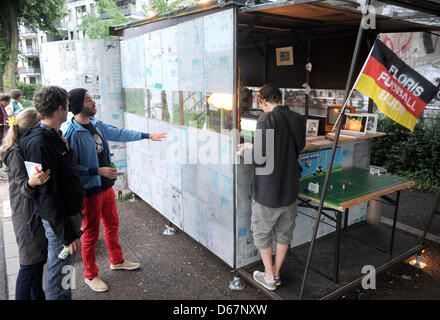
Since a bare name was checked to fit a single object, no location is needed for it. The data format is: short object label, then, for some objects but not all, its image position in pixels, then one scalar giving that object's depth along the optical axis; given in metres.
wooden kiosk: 3.47
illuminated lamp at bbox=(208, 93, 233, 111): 3.46
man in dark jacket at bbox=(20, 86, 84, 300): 2.51
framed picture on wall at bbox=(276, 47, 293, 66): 6.40
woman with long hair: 2.63
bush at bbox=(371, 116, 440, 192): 6.95
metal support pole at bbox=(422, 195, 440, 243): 4.16
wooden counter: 3.83
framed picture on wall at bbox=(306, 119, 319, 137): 4.51
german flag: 2.71
